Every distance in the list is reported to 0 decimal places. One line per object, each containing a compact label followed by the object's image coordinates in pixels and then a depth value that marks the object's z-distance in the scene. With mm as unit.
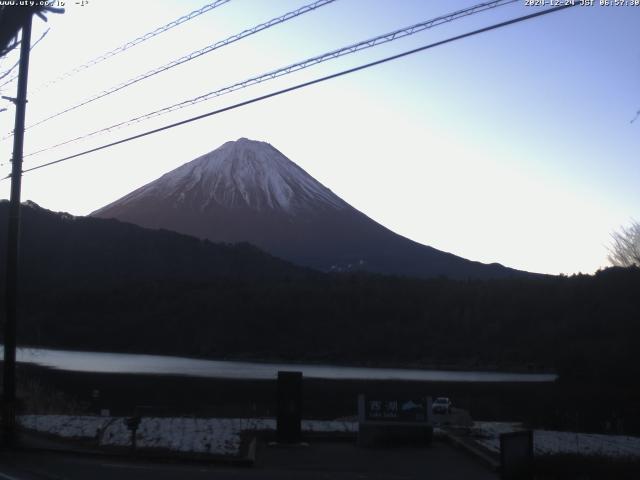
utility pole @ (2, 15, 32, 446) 18000
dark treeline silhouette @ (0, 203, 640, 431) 93750
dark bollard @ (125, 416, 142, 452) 16078
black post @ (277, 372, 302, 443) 18531
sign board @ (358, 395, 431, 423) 18969
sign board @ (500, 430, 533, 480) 11875
